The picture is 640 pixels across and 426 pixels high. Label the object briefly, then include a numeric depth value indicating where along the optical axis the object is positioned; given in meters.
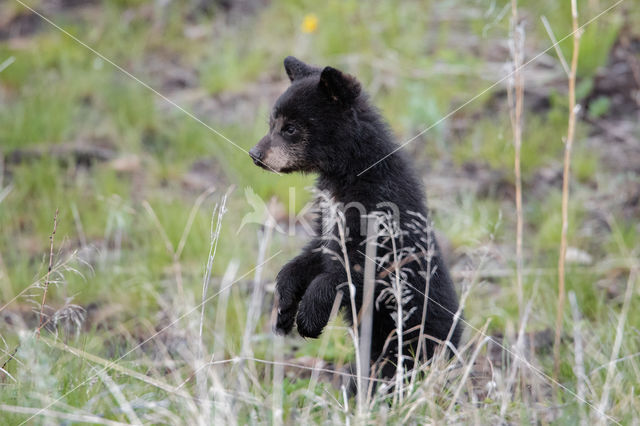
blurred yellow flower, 14.08
